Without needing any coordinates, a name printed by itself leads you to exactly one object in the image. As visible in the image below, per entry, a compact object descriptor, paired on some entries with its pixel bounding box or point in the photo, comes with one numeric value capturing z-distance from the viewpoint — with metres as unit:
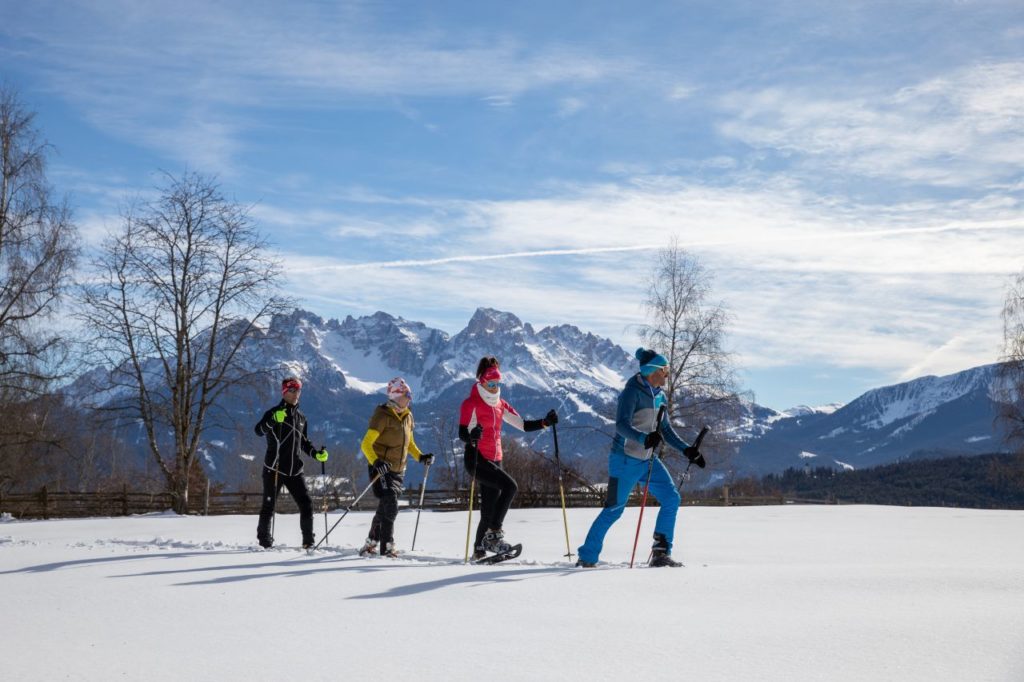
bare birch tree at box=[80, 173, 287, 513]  24.91
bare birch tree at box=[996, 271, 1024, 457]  35.59
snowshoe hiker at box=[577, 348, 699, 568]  8.50
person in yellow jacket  9.85
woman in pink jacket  9.24
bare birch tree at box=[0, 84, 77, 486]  23.14
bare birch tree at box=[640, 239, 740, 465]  33.97
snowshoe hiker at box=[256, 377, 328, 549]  11.01
